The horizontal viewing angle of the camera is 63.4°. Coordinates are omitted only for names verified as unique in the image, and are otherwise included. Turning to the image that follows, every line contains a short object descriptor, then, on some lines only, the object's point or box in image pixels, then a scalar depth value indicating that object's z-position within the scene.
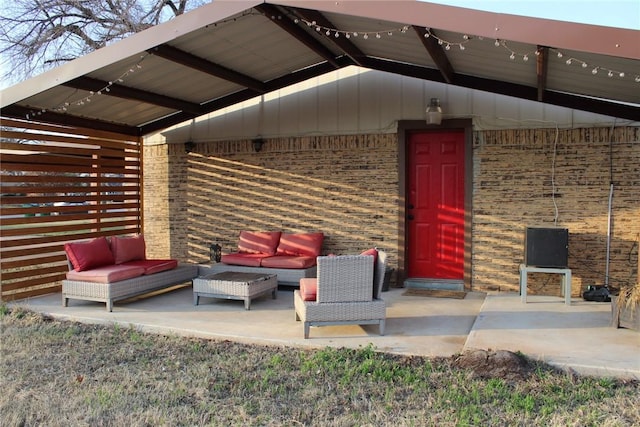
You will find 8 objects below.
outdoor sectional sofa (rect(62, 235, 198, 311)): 6.51
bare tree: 15.60
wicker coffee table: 6.46
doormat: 7.34
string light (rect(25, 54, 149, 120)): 6.60
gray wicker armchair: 5.21
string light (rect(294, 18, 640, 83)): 5.08
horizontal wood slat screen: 7.04
